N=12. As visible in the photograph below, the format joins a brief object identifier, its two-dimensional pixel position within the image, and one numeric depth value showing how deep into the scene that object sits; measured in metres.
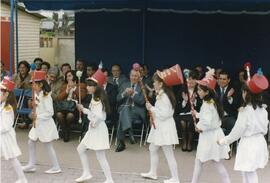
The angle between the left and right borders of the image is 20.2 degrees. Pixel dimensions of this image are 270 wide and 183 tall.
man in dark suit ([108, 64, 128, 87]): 13.75
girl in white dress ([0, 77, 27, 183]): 8.94
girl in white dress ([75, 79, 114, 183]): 9.43
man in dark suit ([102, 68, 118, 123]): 13.20
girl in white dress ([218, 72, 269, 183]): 8.10
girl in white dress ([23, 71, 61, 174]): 10.15
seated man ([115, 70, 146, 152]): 12.58
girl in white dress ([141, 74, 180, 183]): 9.60
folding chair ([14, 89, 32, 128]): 14.18
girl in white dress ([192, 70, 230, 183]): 8.94
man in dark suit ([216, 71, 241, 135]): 12.12
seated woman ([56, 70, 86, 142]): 13.27
